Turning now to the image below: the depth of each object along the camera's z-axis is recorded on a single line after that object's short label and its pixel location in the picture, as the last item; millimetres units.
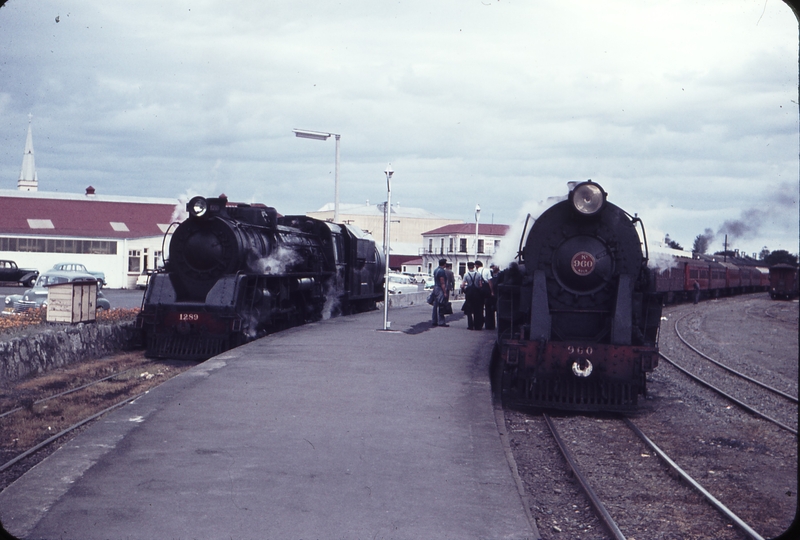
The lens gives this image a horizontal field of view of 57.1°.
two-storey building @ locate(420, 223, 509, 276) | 77938
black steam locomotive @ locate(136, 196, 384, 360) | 14406
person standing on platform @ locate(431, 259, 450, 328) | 17688
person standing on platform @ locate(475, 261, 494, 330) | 17938
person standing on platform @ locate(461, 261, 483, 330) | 17852
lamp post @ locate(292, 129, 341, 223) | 22172
